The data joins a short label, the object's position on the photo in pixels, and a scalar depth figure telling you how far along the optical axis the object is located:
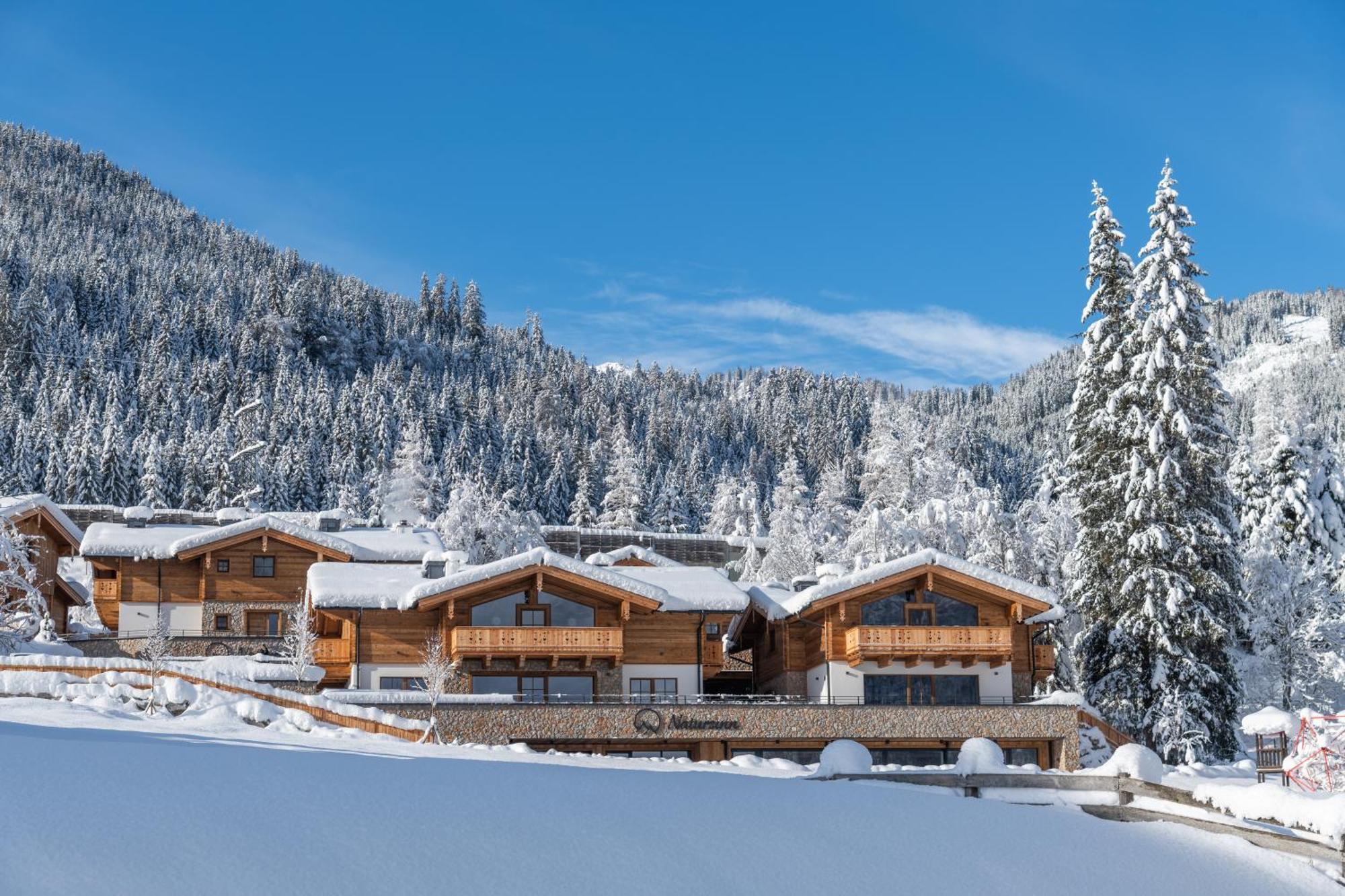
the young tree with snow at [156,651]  27.19
